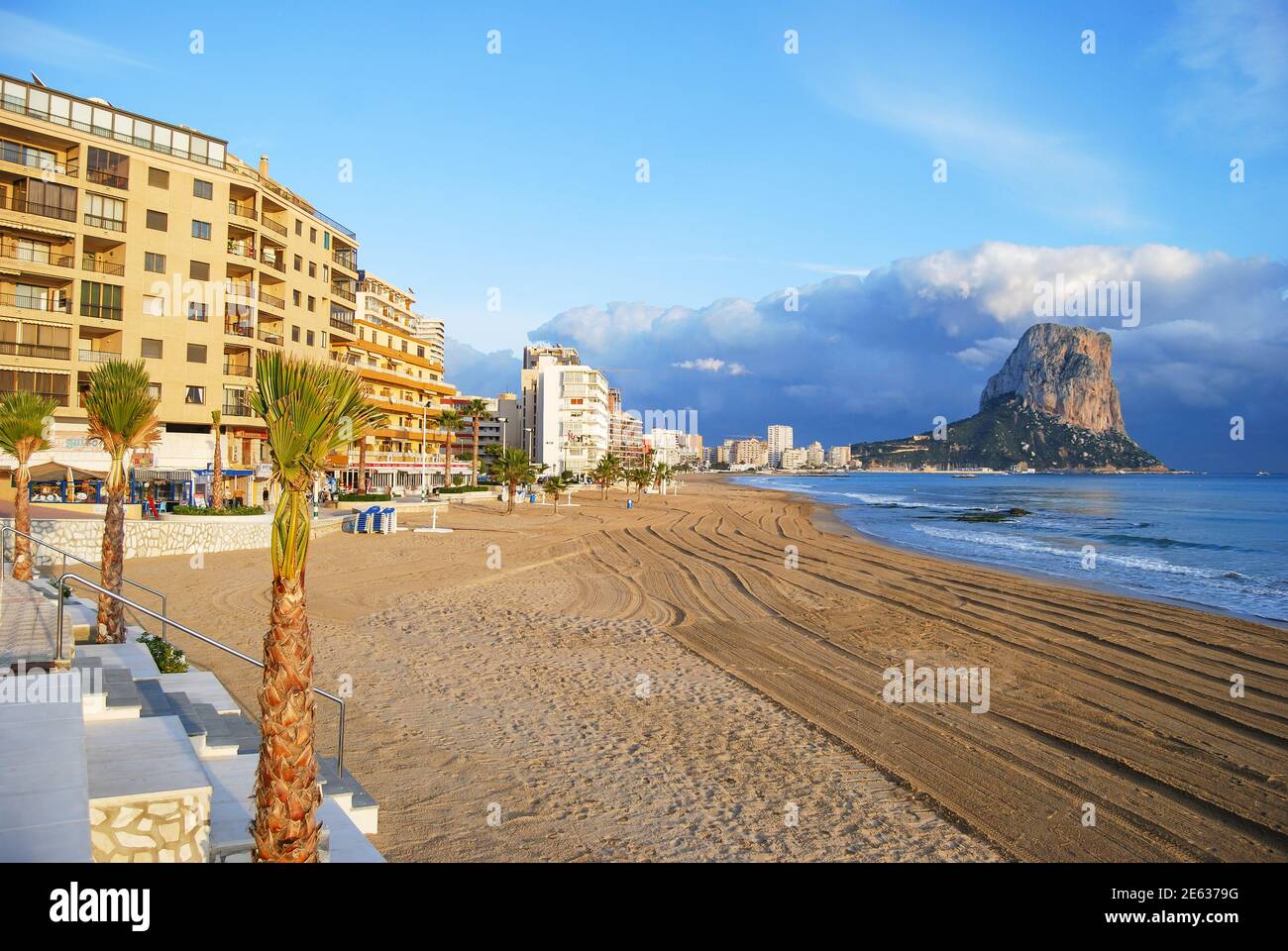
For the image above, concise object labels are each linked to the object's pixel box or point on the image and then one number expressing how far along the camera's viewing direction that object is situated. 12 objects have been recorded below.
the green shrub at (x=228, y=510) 26.50
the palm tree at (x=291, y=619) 5.13
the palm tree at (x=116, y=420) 12.30
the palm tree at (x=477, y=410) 68.25
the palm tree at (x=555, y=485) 60.97
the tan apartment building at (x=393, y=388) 60.12
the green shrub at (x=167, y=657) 10.86
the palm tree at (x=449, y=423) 64.31
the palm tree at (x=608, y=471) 82.76
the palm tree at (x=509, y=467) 52.94
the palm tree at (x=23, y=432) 16.61
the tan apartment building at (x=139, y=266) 35.41
